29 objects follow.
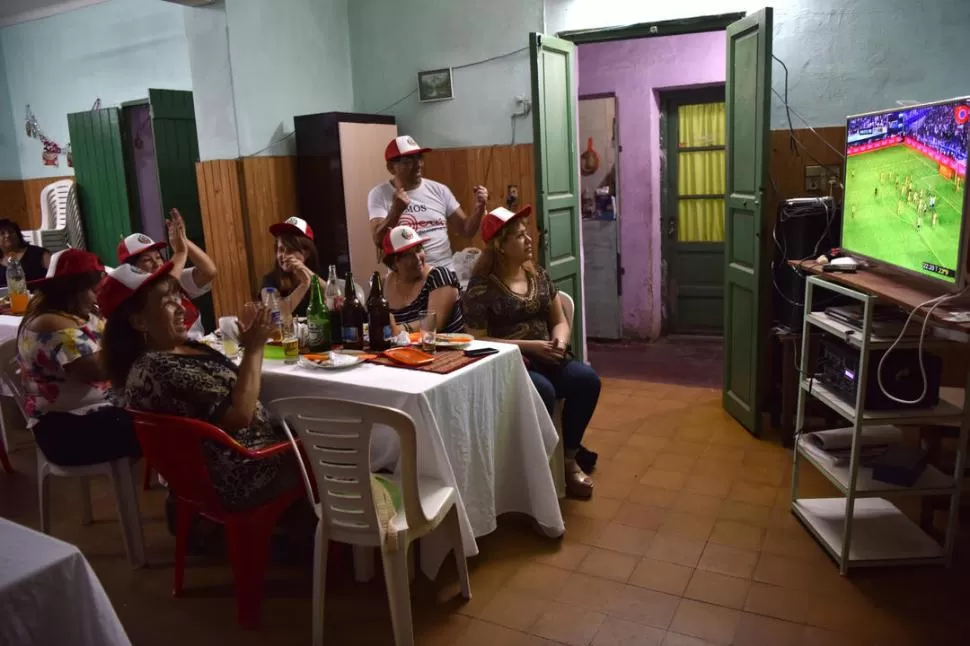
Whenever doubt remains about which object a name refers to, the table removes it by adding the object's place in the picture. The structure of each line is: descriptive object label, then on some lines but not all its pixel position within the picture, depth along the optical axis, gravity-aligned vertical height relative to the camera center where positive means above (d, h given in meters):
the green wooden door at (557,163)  4.26 +0.13
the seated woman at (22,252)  4.80 -0.27
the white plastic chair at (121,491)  2.75 -1.06
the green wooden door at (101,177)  6.07 +0.24
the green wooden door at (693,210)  5.83 -0.25
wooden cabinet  4.74 +0.11
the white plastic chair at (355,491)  2.07 -0.85
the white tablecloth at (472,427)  2.37 -0.81
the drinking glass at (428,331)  2.71 -0.50
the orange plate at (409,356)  2.57 -0.57
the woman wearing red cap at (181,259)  3.52 -0.27
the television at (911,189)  2.28 -0.07
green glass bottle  2.85 -0.48
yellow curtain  5.81 +0.04
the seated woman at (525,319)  3.14 -0.56
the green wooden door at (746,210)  3.60 -0.17
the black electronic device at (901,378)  2.50 -0.69
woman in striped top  3.09 -0.41
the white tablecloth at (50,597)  1.22 -0.65
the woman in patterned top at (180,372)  2.24 -0.51
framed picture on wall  5.06 +0.70
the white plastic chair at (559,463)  3.13 -1.15
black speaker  3.69 -0.31
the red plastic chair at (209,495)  2.23 -0.93
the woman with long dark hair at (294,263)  3.43 -0.30
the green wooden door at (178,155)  5.16 +0.33
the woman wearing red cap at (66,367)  2.71 -0.57
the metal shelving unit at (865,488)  2.47 -1.07
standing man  4.07 -0.08
